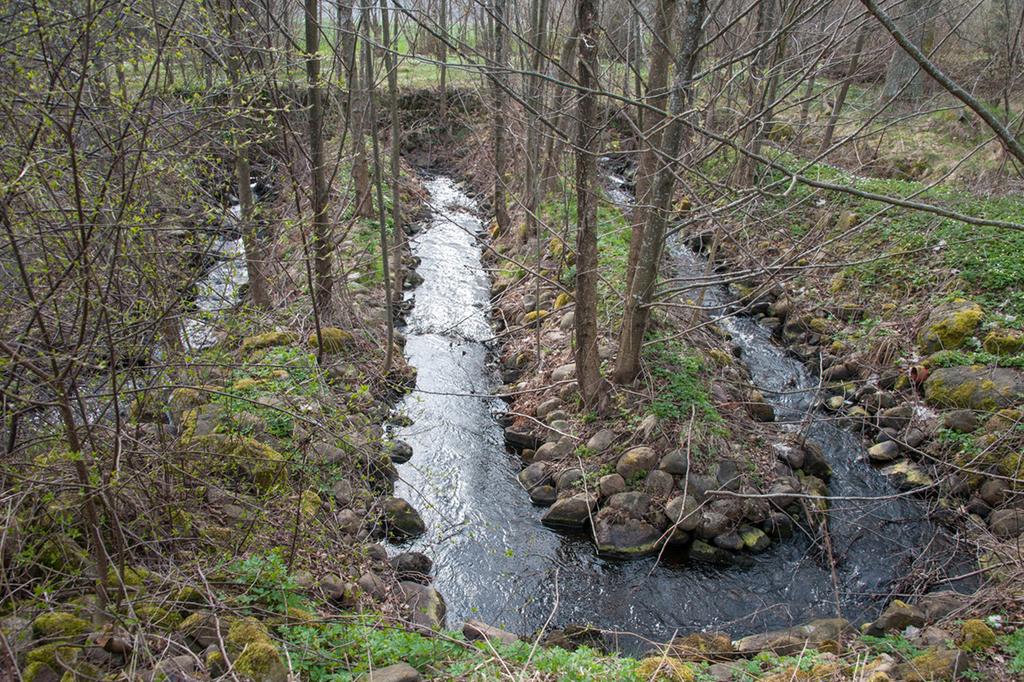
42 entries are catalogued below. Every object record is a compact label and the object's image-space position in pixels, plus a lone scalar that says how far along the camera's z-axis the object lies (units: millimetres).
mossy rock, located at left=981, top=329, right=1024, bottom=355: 8562
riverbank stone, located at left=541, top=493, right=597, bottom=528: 7438
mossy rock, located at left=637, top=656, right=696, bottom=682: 4402
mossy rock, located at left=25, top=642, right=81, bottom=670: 3516
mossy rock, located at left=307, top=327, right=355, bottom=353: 9230
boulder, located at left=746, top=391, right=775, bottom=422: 8586
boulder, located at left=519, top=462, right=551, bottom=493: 7953
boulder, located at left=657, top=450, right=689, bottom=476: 7578
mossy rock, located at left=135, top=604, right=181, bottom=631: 3957
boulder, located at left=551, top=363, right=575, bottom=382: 9060
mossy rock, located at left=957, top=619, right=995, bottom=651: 4777
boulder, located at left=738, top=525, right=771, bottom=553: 7035
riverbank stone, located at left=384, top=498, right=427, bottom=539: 6938
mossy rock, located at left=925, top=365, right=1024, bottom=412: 7999
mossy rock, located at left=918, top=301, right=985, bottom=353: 9234
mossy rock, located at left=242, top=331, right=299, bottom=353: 8030
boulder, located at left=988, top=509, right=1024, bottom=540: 6586
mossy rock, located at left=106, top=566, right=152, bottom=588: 3996
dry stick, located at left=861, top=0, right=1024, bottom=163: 2306
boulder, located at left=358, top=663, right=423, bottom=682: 3883
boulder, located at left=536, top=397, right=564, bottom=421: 8812
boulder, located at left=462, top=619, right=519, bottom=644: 5057
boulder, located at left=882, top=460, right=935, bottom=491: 7816
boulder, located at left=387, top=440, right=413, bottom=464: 8188
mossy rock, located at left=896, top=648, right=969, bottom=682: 4434
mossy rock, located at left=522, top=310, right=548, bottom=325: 11062
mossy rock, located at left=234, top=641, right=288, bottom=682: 3719
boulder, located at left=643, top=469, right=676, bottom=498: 7441
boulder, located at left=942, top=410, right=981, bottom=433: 8000
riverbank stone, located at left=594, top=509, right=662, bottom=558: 7031
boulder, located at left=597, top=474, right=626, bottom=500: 7512
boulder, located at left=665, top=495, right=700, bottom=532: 7075
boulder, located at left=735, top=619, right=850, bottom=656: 5402
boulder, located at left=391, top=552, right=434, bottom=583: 6328
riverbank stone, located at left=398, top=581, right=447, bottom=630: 5504
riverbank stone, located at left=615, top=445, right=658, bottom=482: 7613
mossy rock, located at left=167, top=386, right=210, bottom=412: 5254
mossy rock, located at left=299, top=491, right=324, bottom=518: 5641
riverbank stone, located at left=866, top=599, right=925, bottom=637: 5637
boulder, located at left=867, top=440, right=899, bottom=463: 8289
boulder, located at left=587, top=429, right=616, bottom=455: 8016
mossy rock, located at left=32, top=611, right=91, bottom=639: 3705
